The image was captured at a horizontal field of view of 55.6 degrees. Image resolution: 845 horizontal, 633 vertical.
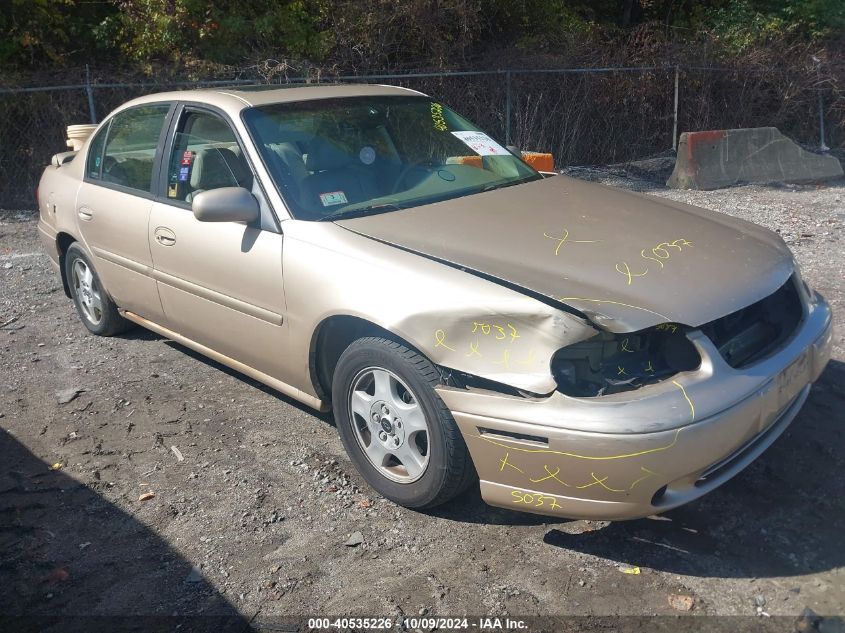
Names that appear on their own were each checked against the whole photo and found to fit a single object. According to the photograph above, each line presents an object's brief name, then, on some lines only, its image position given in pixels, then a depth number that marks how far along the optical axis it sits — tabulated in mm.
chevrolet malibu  2885
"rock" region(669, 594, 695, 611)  2852
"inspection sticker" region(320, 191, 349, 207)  3906
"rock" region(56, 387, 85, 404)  4938
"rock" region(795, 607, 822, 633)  2719
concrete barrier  10477
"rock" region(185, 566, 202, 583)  3169
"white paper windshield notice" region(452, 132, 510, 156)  4703
